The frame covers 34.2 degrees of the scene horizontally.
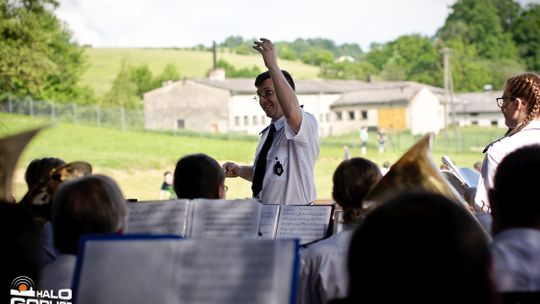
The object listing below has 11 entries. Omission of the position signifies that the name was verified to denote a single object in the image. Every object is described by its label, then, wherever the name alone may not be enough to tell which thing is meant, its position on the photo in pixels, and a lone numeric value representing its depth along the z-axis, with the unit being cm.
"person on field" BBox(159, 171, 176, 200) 2180
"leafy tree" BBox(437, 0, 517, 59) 10375
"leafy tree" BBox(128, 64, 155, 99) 8325
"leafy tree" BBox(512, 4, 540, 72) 10052
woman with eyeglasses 479
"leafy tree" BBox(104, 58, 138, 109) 7726
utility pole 5494
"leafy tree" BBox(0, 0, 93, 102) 3528
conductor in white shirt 552
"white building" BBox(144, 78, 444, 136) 6531
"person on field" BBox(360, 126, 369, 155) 4955
